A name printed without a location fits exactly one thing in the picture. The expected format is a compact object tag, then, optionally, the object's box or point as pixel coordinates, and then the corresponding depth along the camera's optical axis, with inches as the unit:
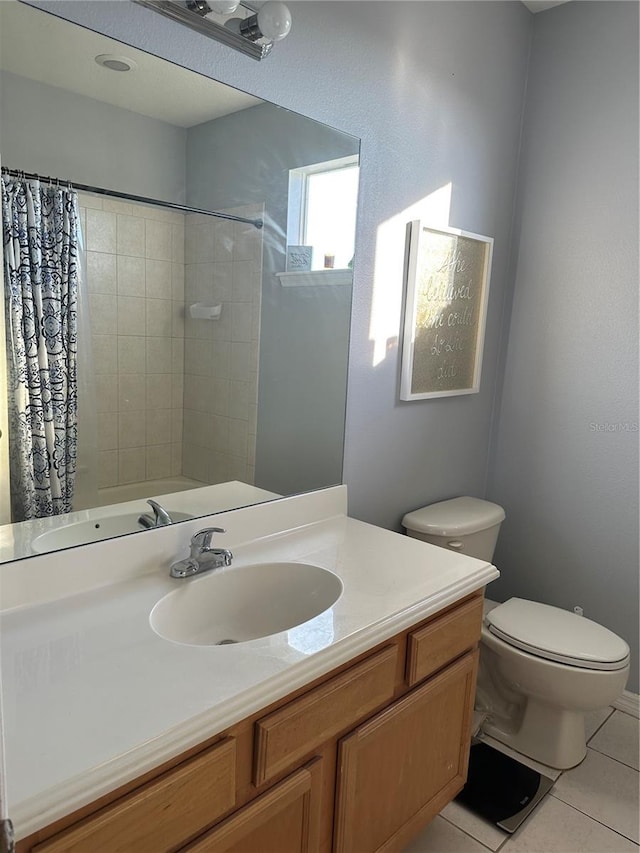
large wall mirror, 49.3
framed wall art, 83.2
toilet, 77.4
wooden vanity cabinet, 35.7
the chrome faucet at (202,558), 56.1
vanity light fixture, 52.0
